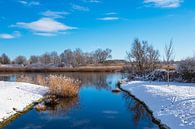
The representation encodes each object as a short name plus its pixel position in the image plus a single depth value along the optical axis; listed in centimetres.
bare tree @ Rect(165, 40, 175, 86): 1769
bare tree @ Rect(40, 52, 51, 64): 8875
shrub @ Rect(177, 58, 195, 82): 1876
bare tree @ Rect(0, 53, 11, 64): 8541
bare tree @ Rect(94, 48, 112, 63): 8683
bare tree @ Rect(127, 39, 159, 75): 2909
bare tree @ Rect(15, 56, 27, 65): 8915
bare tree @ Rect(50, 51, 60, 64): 9096
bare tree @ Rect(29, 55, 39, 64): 9578
